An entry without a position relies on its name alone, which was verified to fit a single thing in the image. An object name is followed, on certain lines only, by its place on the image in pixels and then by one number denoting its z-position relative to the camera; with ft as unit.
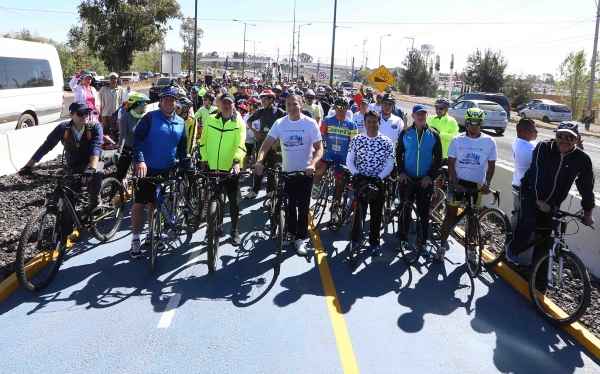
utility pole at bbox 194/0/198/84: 102.55
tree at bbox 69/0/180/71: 105.09
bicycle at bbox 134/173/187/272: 18.69
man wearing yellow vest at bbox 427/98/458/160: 26.86
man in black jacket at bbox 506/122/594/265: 16.88
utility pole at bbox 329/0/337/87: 100.42
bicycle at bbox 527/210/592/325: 15.51
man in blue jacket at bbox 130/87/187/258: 19.01
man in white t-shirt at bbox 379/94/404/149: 27.40
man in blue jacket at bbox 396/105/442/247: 20.56
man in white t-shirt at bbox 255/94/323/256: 20.62
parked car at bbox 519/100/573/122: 120.06
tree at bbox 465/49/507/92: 172.04
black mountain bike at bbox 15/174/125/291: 16.39
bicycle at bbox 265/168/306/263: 19.49
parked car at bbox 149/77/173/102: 108.44
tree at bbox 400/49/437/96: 229.45
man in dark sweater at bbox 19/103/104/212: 19.47
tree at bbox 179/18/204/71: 266.16
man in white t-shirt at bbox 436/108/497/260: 20.02
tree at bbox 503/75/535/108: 180.24
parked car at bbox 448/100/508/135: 79.46
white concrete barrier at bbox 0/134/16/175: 33.24
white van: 45.37
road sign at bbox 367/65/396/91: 54.08
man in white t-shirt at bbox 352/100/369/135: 29.25
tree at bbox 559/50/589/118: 160.45
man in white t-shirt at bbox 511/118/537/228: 20.12
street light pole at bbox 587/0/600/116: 104.00
